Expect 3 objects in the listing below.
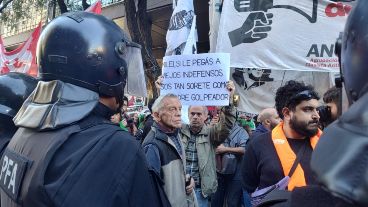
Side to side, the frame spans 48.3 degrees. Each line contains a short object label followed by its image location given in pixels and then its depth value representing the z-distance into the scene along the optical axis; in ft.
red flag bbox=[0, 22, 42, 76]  26.46
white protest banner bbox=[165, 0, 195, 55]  18.54
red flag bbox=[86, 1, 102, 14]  22.29
